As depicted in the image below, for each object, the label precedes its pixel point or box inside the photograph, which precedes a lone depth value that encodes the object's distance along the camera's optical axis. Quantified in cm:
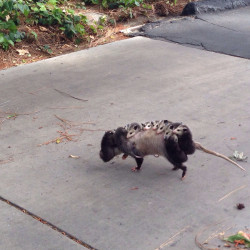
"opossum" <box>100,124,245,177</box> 436
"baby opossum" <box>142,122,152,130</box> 449
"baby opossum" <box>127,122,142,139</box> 453
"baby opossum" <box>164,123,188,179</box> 427
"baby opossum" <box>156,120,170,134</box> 439
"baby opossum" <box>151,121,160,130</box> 445
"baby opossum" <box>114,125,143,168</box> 453
